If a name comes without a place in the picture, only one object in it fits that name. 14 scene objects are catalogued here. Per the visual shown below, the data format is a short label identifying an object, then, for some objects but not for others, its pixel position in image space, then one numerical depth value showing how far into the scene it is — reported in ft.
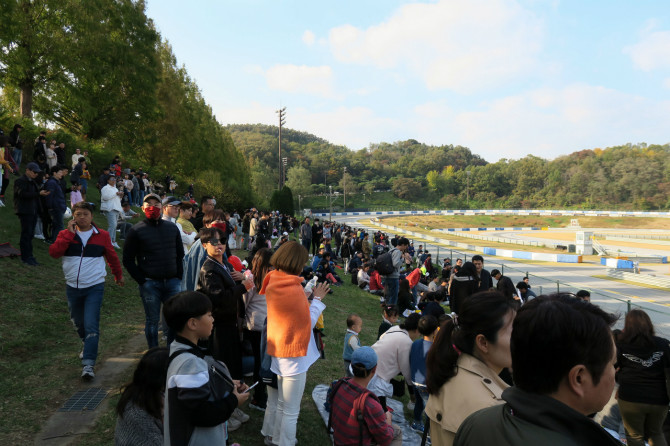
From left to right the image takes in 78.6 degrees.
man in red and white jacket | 15.46
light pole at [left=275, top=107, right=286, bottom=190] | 176.14
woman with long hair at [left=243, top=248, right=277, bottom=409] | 13.88
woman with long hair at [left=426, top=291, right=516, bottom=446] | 6.97
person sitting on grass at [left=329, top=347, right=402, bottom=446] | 10.30
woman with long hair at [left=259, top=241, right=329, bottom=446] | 11.44
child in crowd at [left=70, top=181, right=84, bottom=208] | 36.35
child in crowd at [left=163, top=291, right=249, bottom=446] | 7.46
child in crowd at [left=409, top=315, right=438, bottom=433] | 15.28
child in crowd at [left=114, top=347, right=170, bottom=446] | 8.48
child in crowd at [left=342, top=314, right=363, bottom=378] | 16.67
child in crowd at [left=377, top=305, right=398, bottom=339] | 19.66
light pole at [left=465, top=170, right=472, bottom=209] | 375.57
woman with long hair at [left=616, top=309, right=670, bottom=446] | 13.96
